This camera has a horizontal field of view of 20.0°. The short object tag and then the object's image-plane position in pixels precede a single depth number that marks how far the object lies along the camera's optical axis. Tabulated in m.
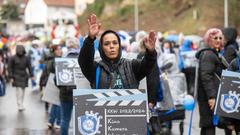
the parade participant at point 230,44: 10.20
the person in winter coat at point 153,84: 8.68
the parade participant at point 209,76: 8.30
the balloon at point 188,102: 11.70
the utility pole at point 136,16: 73.32
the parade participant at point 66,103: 10.39
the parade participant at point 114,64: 6.18
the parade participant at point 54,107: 12.49
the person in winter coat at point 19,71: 16.73
